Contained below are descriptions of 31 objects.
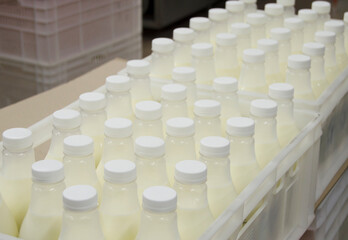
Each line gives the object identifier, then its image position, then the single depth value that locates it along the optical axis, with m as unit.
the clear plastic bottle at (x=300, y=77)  1.32
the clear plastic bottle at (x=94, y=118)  1.13
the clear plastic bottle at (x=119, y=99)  1.22
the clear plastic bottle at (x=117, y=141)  1.00
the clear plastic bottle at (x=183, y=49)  1.51
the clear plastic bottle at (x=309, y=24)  1.68
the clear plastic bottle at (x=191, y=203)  0.87
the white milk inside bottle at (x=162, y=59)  1.43
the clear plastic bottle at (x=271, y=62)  1.42
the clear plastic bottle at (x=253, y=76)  1.36
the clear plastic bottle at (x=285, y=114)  1.19
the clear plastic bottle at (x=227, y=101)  1.21
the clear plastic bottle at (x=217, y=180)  0.96
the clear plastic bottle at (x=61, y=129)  1.04
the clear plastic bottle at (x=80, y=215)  0.78
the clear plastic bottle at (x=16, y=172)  0.96
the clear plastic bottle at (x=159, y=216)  0.78
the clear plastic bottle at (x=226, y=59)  1.46
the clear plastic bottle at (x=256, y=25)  1.63
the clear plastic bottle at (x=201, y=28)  1.61
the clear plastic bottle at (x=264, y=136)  1.12
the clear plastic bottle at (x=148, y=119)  1.09
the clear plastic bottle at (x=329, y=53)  1.50
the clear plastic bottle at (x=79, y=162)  0.93
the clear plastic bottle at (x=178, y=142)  1.01
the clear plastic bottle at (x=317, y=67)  1.41
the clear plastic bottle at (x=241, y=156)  1.04
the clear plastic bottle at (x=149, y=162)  0.92
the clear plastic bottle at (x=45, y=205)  0.85
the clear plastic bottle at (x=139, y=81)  1.30
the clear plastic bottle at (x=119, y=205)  0.85
